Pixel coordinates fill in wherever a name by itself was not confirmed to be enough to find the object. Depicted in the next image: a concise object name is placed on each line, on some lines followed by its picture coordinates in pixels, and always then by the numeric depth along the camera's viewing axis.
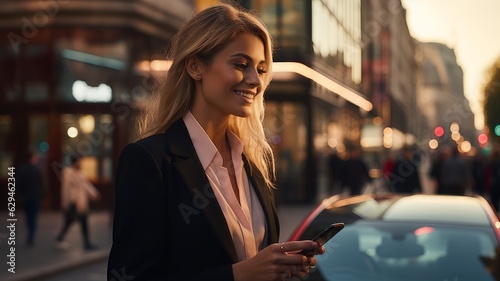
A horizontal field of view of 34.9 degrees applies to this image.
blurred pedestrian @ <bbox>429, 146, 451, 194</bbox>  18.91
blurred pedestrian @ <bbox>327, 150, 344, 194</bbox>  26.04
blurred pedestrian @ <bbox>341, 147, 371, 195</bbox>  23.08
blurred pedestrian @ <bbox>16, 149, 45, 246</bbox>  14.03
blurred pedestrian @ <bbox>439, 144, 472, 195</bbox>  18.38
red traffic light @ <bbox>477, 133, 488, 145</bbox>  43.52
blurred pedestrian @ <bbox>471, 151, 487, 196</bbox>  22.19
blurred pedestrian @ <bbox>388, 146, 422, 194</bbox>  18.72
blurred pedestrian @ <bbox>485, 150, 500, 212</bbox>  19.11
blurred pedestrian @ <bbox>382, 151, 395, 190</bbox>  19.95
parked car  4.49
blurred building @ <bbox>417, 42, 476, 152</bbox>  155.62
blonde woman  1.99
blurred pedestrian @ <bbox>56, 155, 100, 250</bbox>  13.25
